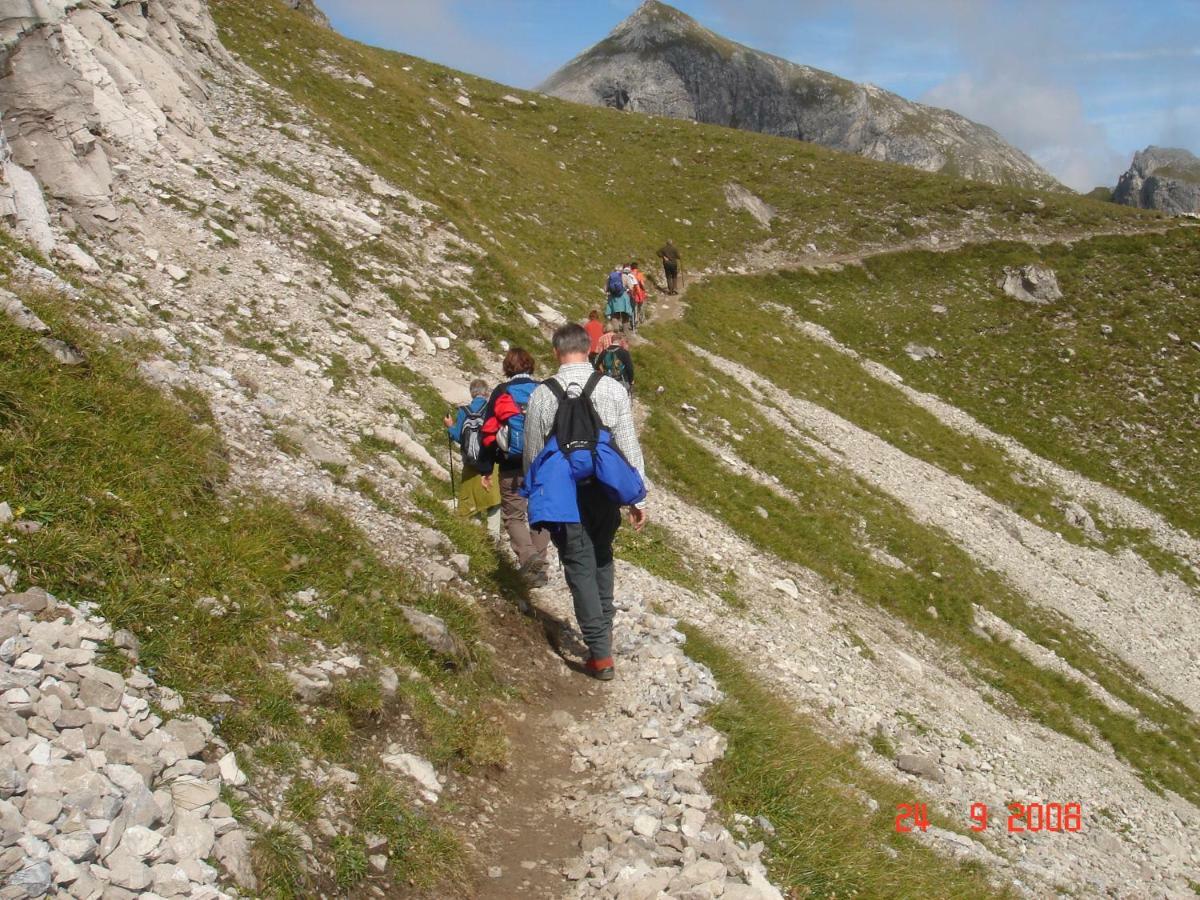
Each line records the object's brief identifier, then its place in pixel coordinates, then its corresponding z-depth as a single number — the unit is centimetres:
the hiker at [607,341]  1930
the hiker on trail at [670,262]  3641
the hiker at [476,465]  978
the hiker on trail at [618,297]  2666
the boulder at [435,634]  795
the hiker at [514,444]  934
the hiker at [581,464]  773
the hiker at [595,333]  1997
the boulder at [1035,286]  4347
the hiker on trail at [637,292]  2847
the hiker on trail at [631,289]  2725
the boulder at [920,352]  3962
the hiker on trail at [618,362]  1941
